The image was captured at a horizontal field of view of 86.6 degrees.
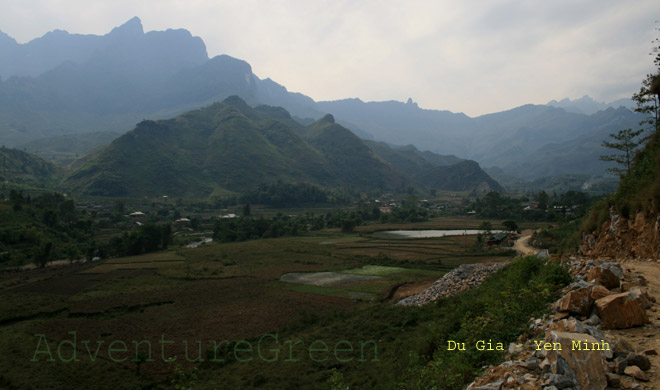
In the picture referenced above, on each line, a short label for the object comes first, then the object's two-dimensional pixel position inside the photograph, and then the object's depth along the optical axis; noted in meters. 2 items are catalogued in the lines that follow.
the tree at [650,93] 20.89
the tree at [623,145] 34.48
